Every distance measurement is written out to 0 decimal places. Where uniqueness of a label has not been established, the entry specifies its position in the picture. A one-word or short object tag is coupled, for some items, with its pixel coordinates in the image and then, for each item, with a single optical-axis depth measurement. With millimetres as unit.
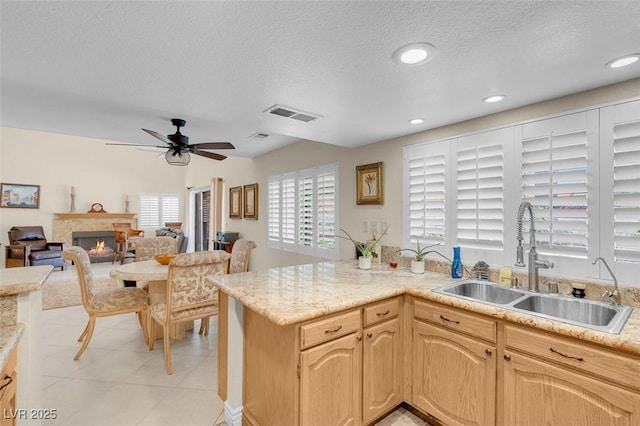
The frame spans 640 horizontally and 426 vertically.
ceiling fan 3007
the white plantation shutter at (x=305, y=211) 3775
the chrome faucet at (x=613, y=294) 1679
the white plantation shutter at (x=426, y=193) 2590
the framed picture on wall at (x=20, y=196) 7034
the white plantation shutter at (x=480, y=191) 2244
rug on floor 4410
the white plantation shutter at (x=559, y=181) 1872
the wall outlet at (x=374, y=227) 3162
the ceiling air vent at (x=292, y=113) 2231
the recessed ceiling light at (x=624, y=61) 1456
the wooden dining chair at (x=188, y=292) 2644
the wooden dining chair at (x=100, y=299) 2750
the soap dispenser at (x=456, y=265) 2352
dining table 2863
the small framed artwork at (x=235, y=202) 5746
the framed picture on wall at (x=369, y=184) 3104
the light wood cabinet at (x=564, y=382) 1250
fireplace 7848
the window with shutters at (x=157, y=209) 8844
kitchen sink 1622
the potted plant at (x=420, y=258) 2508
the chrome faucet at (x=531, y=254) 1925
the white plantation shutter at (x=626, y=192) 1684
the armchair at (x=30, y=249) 6203
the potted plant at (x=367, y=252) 2676
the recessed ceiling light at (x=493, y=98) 1956
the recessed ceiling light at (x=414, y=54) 1378
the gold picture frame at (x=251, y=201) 5234
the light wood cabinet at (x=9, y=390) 1168
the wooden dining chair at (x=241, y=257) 3682
